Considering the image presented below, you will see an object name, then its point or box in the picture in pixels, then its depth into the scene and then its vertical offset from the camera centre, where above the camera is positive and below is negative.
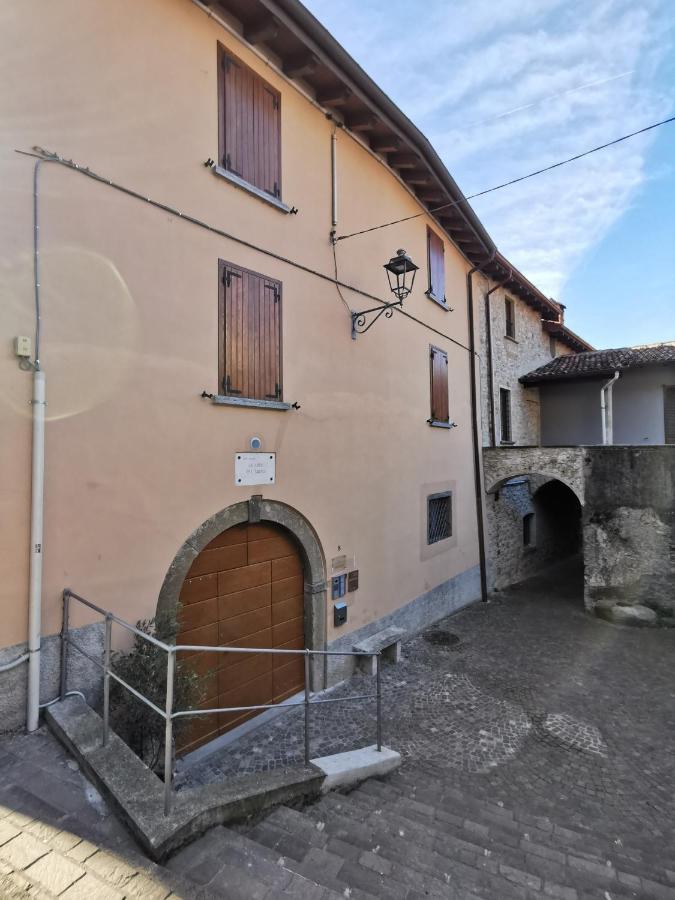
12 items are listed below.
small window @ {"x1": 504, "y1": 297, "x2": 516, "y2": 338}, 13.94 +4.51
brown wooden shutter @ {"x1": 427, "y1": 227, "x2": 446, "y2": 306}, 9.86 +4.37
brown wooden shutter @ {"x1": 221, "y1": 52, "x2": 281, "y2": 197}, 5.36 +4.16
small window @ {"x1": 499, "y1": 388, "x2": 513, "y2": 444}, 13.66 +1.54
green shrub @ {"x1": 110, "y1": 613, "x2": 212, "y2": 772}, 3.91 -1.95
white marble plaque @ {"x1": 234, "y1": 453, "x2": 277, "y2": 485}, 5.43 +0.01
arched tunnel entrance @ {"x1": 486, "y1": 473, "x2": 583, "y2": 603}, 12.56 -2.00
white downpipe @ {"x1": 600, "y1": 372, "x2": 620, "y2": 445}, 13.02 +1.54
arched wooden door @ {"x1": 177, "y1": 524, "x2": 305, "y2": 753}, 5.14 -1.78
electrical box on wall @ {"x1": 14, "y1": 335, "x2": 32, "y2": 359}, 3.61 +0.98
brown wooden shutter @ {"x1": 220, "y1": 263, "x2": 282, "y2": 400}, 5.32 +1.60
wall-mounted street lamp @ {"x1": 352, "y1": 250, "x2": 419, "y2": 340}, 6.35 +2.75
